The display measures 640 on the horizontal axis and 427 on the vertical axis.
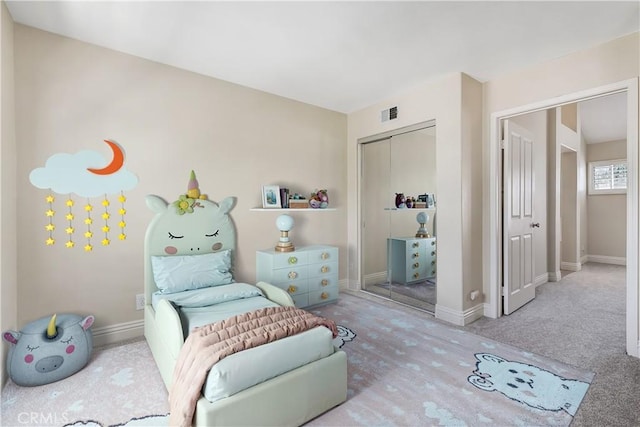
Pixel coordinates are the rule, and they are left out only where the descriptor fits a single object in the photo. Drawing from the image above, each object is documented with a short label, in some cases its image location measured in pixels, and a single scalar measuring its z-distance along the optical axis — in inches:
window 229.3
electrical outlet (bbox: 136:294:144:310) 104.0
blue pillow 96.4
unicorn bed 55.2
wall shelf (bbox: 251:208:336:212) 129.7
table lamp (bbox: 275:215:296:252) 133.3
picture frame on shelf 131.8
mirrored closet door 133.0
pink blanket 55.2
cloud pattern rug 64.8
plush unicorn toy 74.1
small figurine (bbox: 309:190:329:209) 145.5
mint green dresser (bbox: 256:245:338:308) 127.2
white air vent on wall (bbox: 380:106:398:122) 140.4
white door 122.7
